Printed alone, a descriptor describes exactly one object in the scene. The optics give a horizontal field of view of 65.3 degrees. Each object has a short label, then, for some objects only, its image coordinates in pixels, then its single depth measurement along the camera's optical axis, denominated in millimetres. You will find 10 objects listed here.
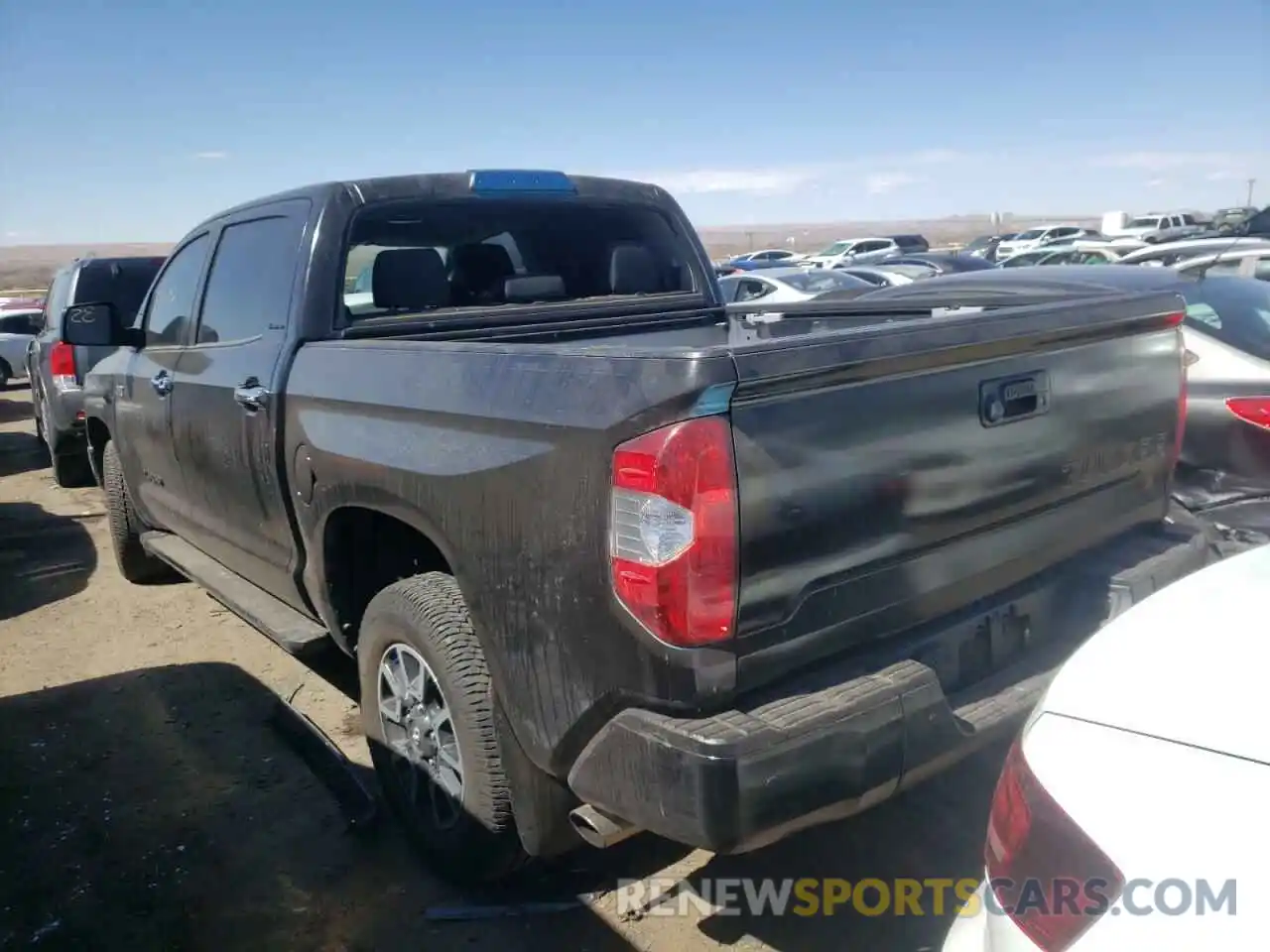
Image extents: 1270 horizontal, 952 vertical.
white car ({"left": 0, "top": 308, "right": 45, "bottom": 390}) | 16988
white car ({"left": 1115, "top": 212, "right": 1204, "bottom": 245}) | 33119
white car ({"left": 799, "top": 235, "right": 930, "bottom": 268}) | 33031
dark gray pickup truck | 2059
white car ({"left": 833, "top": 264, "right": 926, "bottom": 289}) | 17547
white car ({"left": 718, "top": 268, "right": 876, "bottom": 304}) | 15516
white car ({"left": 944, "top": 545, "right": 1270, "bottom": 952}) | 1287
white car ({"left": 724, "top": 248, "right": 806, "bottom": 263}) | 37656
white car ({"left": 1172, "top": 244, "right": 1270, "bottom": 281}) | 7952
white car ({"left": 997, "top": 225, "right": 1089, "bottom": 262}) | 32938
